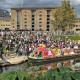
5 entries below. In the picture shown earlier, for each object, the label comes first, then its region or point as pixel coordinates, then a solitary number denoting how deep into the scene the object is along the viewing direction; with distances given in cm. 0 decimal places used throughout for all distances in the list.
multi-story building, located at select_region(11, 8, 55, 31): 7467
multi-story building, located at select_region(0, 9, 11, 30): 7509
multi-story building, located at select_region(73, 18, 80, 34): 7421
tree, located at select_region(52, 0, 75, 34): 4214
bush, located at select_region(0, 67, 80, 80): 327
